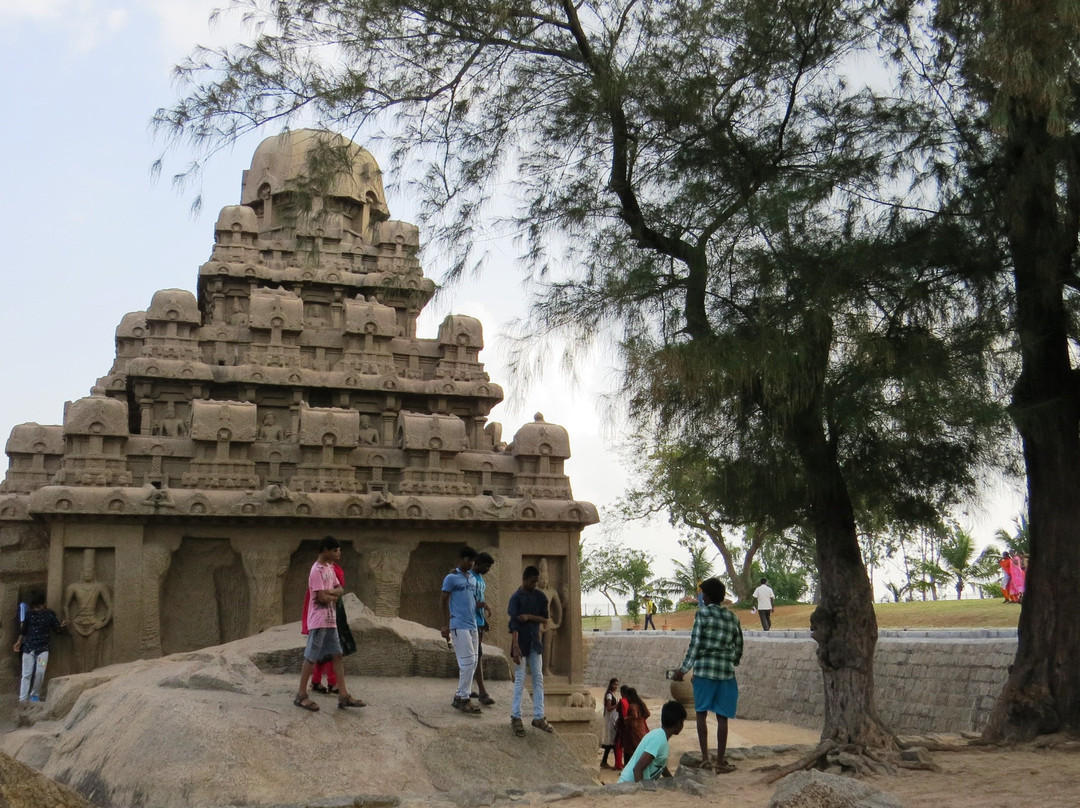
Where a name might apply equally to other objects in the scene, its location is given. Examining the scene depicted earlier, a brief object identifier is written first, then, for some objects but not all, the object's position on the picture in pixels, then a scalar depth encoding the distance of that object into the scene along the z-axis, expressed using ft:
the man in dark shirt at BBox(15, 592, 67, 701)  46.78
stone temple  48.93
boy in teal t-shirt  27.94
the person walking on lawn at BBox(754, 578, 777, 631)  82.94
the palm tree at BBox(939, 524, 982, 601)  124.26
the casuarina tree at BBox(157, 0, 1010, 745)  30.55
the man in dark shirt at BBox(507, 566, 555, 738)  30.89
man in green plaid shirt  28.76
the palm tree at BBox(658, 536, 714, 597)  143.64
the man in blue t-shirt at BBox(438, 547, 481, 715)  31.45
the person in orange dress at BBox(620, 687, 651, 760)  43.62
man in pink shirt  30.30
